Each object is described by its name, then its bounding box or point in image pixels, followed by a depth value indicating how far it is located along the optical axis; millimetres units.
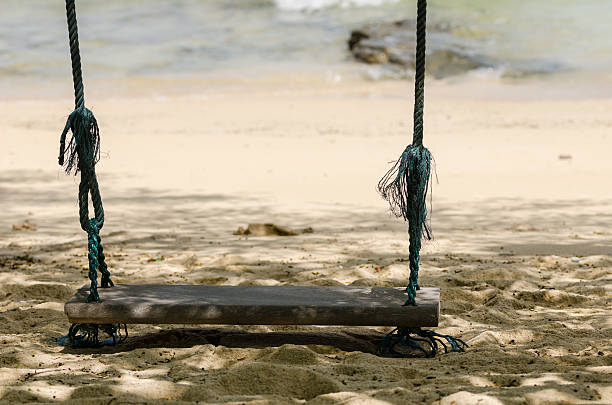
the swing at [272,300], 7680
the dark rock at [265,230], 15047
